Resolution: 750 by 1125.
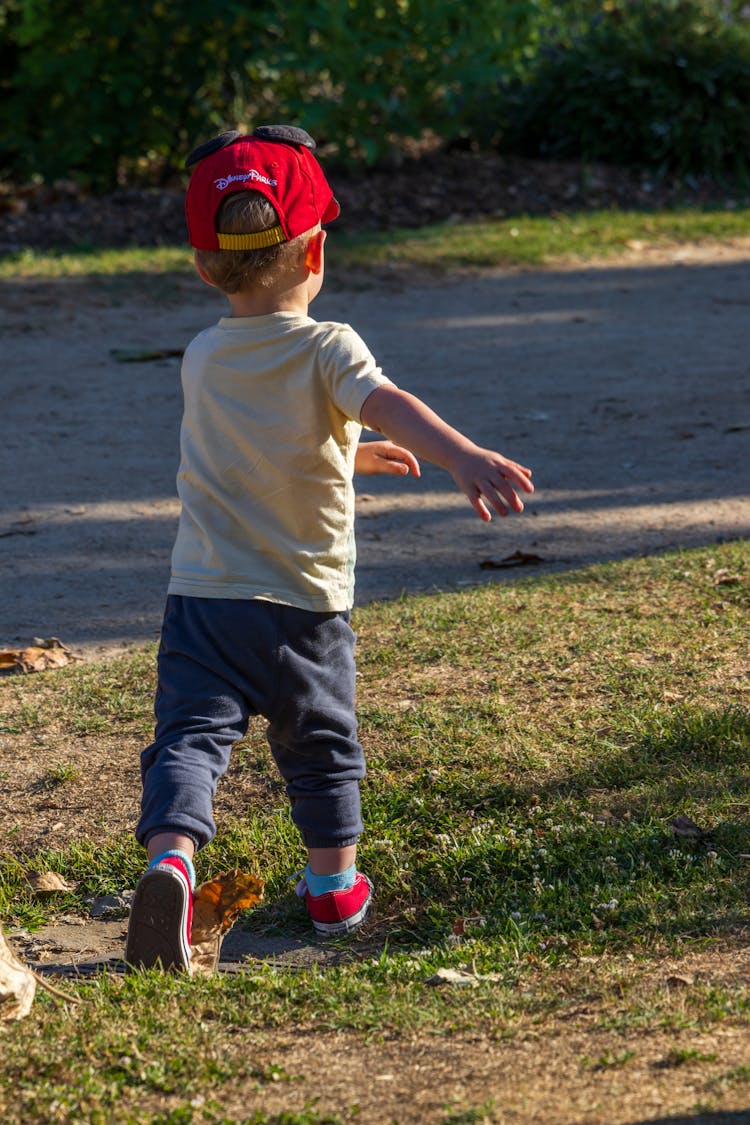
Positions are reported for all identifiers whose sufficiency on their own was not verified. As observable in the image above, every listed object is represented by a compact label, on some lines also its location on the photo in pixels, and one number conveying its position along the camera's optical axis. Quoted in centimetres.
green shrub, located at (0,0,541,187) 2169
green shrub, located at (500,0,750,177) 2481
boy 550
